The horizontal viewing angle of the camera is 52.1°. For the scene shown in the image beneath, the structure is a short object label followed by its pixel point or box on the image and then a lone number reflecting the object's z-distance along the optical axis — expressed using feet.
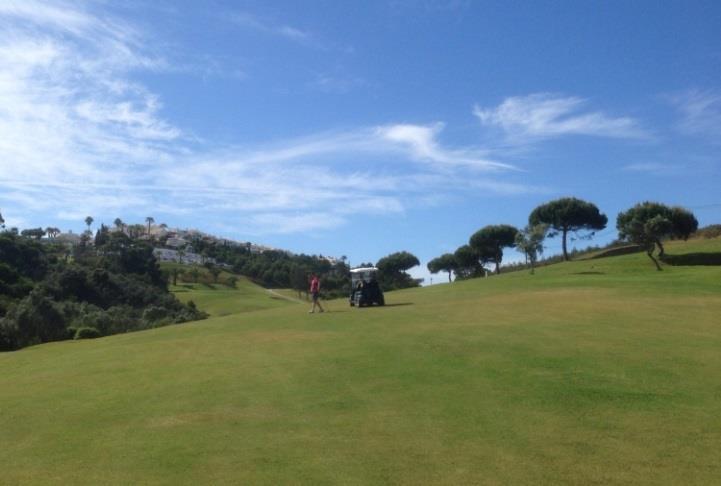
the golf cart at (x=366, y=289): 128.67
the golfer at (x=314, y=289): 118.01
